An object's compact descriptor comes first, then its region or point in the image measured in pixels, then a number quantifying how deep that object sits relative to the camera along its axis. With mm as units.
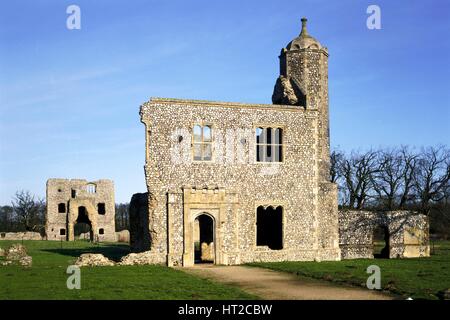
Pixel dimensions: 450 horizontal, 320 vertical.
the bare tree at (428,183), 46844
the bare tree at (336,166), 54594
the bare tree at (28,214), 74688
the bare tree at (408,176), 49188
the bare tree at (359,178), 51250
